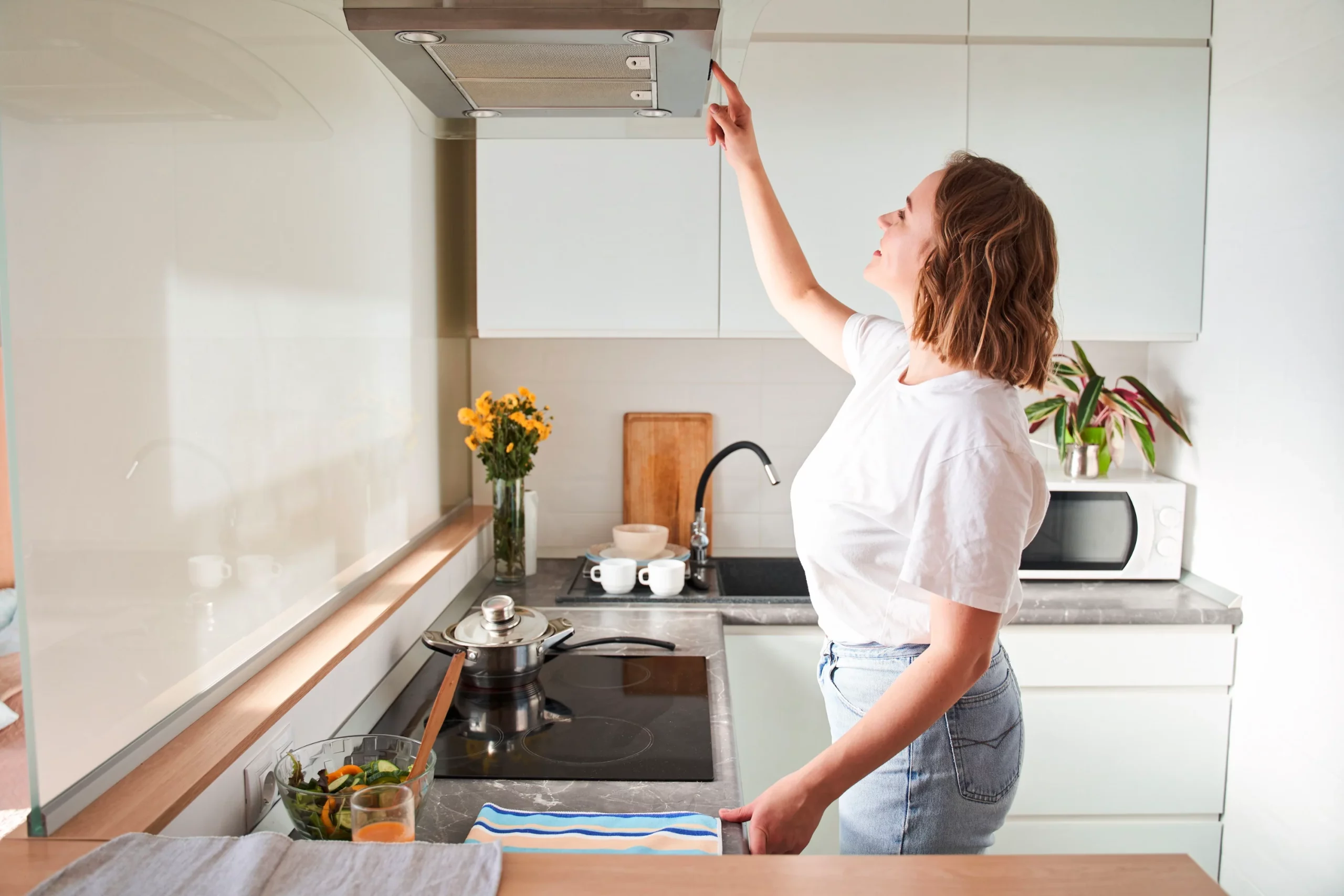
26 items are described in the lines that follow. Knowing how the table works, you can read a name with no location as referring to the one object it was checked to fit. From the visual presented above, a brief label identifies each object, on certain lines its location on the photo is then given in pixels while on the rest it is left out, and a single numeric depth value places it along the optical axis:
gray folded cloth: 0.79
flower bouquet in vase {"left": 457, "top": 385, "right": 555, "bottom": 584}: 2.34
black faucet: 2.43
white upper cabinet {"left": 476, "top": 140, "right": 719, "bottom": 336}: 2.33
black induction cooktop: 1.40
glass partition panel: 0.87
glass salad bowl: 1.05
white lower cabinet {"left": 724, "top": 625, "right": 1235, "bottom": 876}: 2.22
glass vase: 2.38
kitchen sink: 2.51
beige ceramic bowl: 2.49
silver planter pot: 2.44
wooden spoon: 1.17
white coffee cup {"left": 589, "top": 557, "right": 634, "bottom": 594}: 2.31
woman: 1.12
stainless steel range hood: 0.96
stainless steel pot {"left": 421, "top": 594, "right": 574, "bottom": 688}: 1.69
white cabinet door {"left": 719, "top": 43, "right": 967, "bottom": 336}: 2.29
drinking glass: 0.98
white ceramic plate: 2.53
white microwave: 2.37
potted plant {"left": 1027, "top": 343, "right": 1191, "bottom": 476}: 2.41
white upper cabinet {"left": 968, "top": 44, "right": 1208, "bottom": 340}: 2.30
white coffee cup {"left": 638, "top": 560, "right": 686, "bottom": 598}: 2.29
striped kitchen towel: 1.12
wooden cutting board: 2.71
